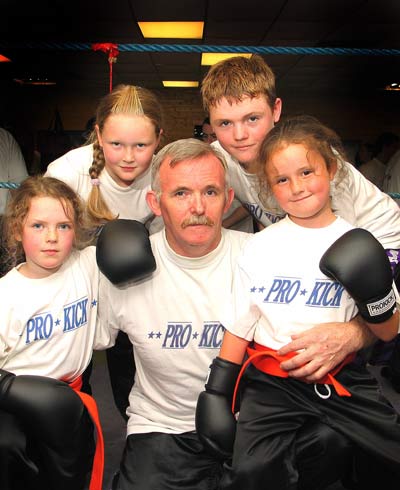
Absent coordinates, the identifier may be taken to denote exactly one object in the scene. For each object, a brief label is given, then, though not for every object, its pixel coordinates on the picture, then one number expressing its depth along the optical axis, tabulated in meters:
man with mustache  1.53
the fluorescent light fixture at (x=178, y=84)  11.20
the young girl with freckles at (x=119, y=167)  1.85
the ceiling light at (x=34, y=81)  10.76
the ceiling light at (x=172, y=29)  6.30
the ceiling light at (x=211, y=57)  8.26
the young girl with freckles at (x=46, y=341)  1.36
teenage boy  1.73
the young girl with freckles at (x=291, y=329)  1.37
